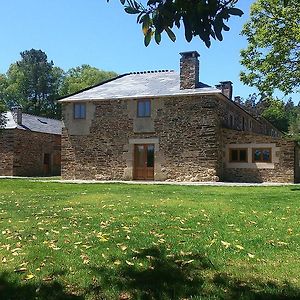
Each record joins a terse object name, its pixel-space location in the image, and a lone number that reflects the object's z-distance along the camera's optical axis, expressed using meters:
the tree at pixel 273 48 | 16.89
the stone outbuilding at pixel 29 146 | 26.14
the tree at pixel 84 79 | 46.20
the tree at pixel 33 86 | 48.92
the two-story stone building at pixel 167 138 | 19.24
